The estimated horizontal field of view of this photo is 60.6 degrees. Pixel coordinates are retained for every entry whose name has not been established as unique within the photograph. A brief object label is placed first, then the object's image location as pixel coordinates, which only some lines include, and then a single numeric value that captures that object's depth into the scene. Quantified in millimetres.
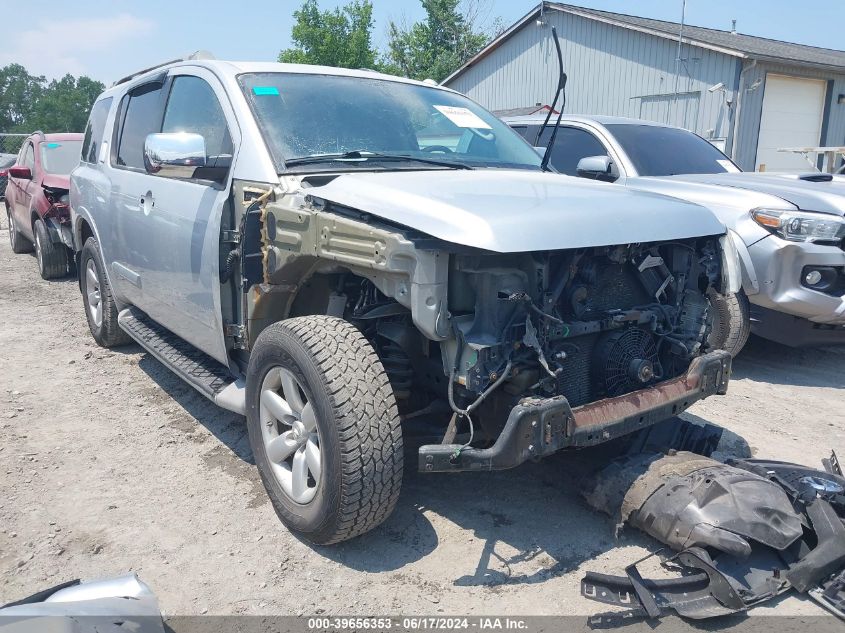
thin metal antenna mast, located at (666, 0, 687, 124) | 15219
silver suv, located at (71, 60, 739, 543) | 2668
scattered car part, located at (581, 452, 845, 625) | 2600
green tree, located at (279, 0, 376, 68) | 34906
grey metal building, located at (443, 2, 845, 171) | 14891
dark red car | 8938
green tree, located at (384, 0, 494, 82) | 33312
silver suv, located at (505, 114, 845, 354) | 4988
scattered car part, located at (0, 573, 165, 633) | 2088
